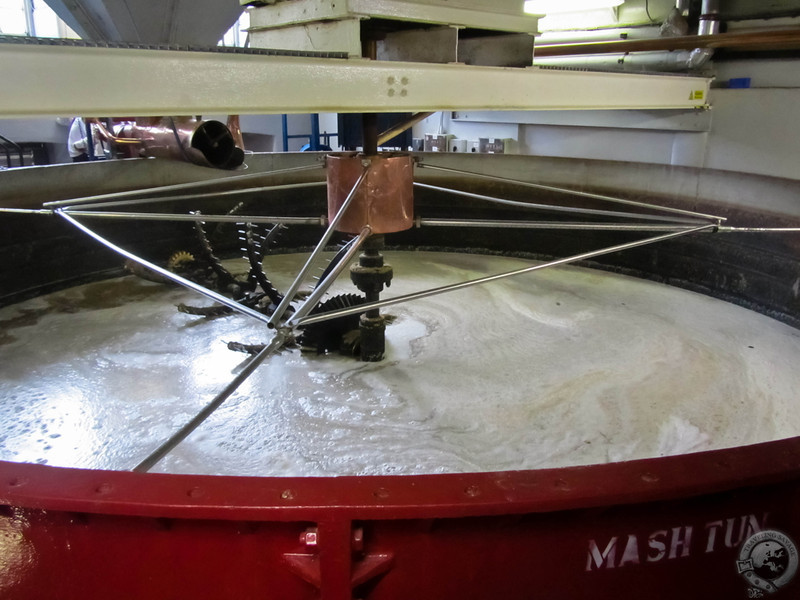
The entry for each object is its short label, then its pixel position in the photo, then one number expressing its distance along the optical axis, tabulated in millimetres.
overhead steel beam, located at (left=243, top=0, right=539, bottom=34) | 1740
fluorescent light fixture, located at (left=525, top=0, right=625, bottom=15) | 4344
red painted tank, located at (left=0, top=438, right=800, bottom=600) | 804
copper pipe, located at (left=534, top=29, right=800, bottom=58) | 3309
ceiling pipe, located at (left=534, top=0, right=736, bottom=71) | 3625
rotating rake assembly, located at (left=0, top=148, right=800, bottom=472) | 1822
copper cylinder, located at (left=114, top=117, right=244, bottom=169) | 3469
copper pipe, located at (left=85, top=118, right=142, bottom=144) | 4086
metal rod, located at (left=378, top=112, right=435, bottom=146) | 2521
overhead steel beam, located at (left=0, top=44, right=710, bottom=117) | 1207
